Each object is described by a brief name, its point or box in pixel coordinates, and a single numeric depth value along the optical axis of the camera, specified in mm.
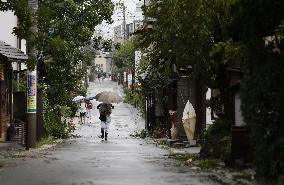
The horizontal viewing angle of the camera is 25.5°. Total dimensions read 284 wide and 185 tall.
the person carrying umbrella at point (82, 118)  51256
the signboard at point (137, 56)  49547
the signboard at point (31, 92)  24719
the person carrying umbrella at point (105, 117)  33981
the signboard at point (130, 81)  75950
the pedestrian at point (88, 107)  59656
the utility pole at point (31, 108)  24531
